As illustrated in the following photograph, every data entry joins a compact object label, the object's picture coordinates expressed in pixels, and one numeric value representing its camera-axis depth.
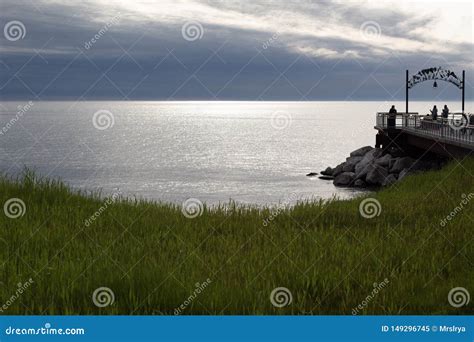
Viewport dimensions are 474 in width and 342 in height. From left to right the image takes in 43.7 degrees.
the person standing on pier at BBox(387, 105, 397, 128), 42.47
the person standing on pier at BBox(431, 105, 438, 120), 40.84
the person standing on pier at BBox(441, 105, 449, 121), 39.82
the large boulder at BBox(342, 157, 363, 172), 46.66
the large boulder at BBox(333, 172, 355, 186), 44.03
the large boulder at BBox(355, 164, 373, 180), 41.87
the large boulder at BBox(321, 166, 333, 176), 53.39
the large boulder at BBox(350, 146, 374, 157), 48.88
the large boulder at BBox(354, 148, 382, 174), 43.06
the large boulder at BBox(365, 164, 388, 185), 39.28
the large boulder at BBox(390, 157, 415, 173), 37.84
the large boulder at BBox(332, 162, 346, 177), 47.84
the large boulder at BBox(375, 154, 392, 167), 40.05
